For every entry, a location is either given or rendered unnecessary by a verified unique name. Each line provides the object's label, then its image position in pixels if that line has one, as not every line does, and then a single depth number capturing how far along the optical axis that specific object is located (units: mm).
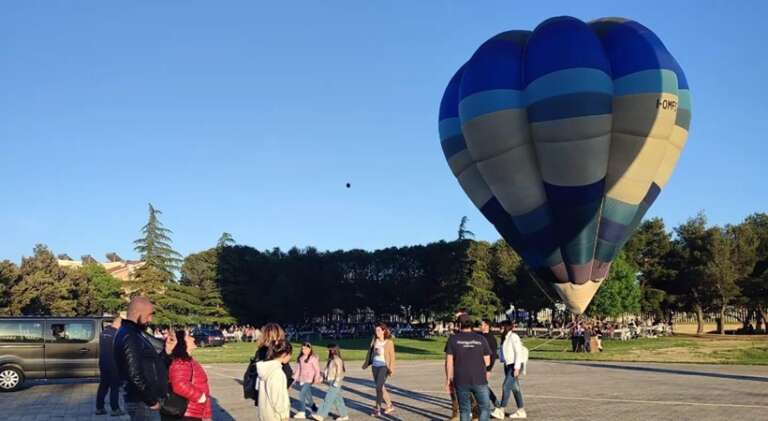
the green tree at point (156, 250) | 71250
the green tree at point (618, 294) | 49781
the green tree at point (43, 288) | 59938
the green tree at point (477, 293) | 53906
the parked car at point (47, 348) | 17484
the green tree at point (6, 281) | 58312
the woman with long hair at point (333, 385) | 12867
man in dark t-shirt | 10141
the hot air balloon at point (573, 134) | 23562
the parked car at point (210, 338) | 49031
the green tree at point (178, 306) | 68375
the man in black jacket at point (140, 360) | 6398
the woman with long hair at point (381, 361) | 13766
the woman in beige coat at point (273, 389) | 7363
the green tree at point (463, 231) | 72812
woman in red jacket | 6668
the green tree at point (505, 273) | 68250
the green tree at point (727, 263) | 59219
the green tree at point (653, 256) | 64938
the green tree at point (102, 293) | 72750
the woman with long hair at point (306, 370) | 13102
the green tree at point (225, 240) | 79062
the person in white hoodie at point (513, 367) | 13125
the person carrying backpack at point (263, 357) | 7988
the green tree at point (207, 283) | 71938
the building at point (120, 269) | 131912
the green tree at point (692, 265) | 61531
